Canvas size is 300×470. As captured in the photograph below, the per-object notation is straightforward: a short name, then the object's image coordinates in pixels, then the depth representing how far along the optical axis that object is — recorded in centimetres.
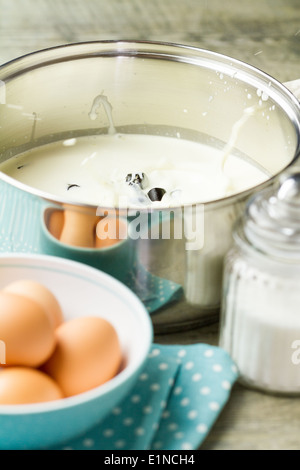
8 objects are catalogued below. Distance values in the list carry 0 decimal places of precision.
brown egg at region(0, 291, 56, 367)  94
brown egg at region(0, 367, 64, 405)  92
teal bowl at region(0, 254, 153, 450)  91
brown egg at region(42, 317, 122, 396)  95
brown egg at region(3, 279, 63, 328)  99
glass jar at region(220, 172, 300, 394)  97
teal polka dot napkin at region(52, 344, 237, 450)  96
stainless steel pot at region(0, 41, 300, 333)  105
